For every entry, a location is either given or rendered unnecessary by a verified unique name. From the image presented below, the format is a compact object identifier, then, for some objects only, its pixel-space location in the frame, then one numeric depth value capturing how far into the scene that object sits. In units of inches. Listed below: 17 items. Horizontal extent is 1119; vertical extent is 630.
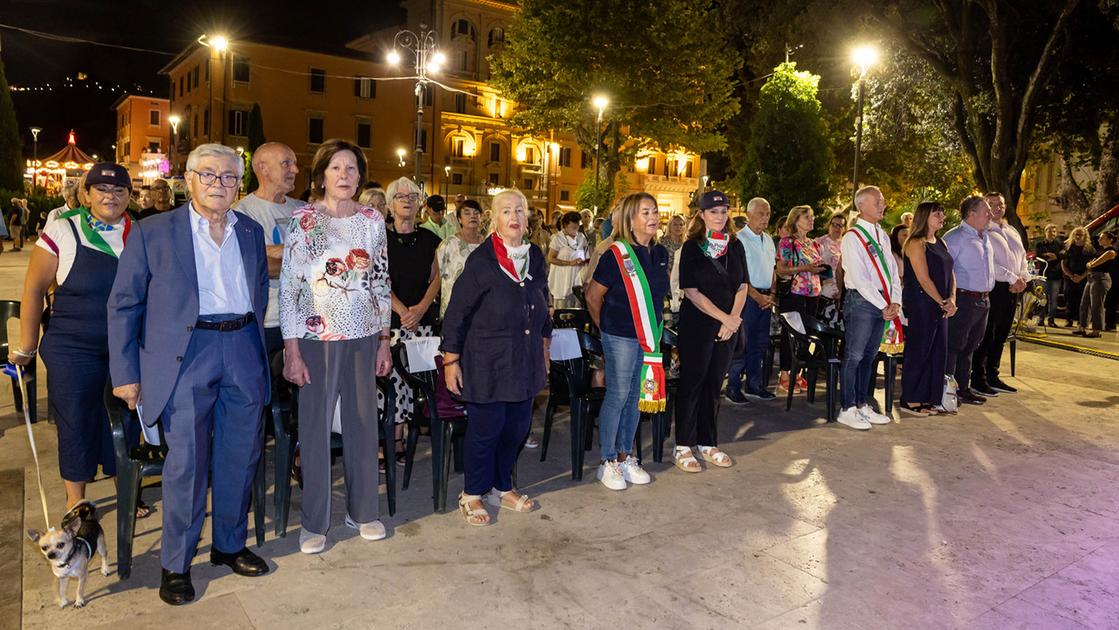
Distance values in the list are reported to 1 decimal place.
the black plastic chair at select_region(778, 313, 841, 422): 291.4
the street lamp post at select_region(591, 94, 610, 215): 1025.5
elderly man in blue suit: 139.2
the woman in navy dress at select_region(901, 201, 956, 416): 291.6
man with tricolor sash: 273.3
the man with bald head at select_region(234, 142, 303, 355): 178.9
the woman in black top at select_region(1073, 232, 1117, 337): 562.9
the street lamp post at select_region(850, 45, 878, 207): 693.3
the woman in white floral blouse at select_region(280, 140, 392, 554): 159.0
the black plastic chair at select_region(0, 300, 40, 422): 232.2
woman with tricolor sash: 204.7
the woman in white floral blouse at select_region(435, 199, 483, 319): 260.2
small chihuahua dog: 132.9
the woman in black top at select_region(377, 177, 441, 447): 215.2
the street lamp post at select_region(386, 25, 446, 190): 700.0
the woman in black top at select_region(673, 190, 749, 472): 218.5
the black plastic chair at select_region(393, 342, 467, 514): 190.4
